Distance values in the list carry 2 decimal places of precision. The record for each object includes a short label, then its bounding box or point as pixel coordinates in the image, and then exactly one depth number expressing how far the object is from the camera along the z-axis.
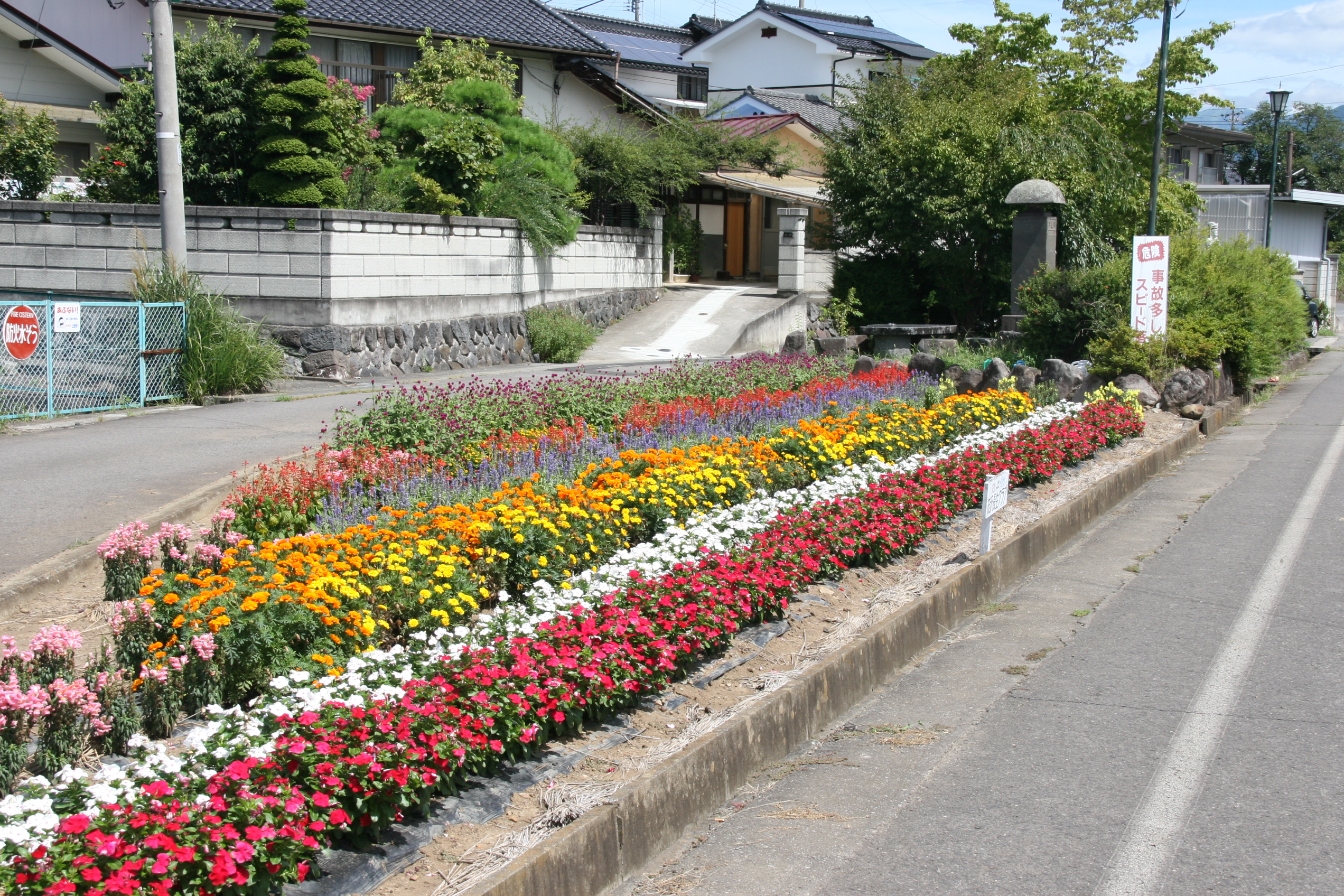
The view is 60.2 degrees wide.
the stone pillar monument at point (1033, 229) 19.62
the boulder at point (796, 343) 18.97
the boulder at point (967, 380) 14.97
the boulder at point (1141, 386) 15.57
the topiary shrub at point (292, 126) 16.56
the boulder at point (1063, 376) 15.36
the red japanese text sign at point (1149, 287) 16.34
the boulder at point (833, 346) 19.30
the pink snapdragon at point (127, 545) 5.95
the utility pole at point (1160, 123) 22.44
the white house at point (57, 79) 22.56
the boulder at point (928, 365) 15.92
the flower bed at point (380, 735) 3.08
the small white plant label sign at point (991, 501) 7.83
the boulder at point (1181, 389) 16.05
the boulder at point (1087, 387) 15.30
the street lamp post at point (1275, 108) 33.94
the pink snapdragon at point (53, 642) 4.33
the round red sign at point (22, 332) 12.25
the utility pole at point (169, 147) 14.09
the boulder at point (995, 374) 14.78
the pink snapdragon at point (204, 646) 4.42
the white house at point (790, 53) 48.38
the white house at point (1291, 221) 43.50
